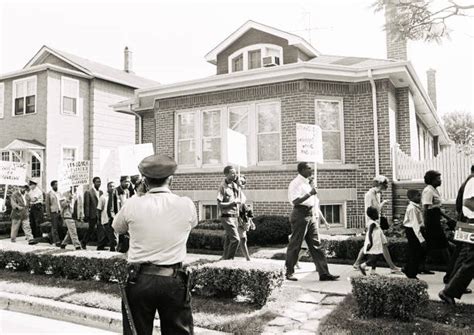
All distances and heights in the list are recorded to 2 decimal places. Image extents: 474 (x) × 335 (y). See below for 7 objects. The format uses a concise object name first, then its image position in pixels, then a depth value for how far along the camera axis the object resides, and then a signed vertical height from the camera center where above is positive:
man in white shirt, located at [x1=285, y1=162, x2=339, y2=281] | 6.99 -0.73
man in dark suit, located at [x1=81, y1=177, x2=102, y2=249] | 11.18 -0.52
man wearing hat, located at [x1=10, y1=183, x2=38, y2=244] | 12.25 -0.87
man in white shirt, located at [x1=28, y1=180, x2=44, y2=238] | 14.27 -0.98
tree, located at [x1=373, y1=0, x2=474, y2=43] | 9.50 +3.66
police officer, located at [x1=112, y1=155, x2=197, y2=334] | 3.12 -0.51
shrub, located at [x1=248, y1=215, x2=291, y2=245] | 11.11 -1.30
